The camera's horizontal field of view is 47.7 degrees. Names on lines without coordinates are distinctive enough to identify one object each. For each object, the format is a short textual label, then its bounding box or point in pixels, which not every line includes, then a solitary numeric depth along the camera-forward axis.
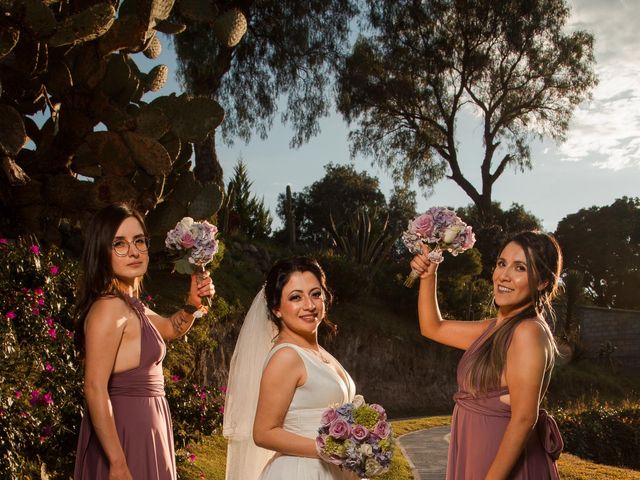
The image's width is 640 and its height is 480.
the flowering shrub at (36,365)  5.03
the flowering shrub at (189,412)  7.57
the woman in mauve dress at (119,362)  3.01
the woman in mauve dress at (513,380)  2.89
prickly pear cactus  7.64
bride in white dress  3.06
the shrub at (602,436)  12.59
